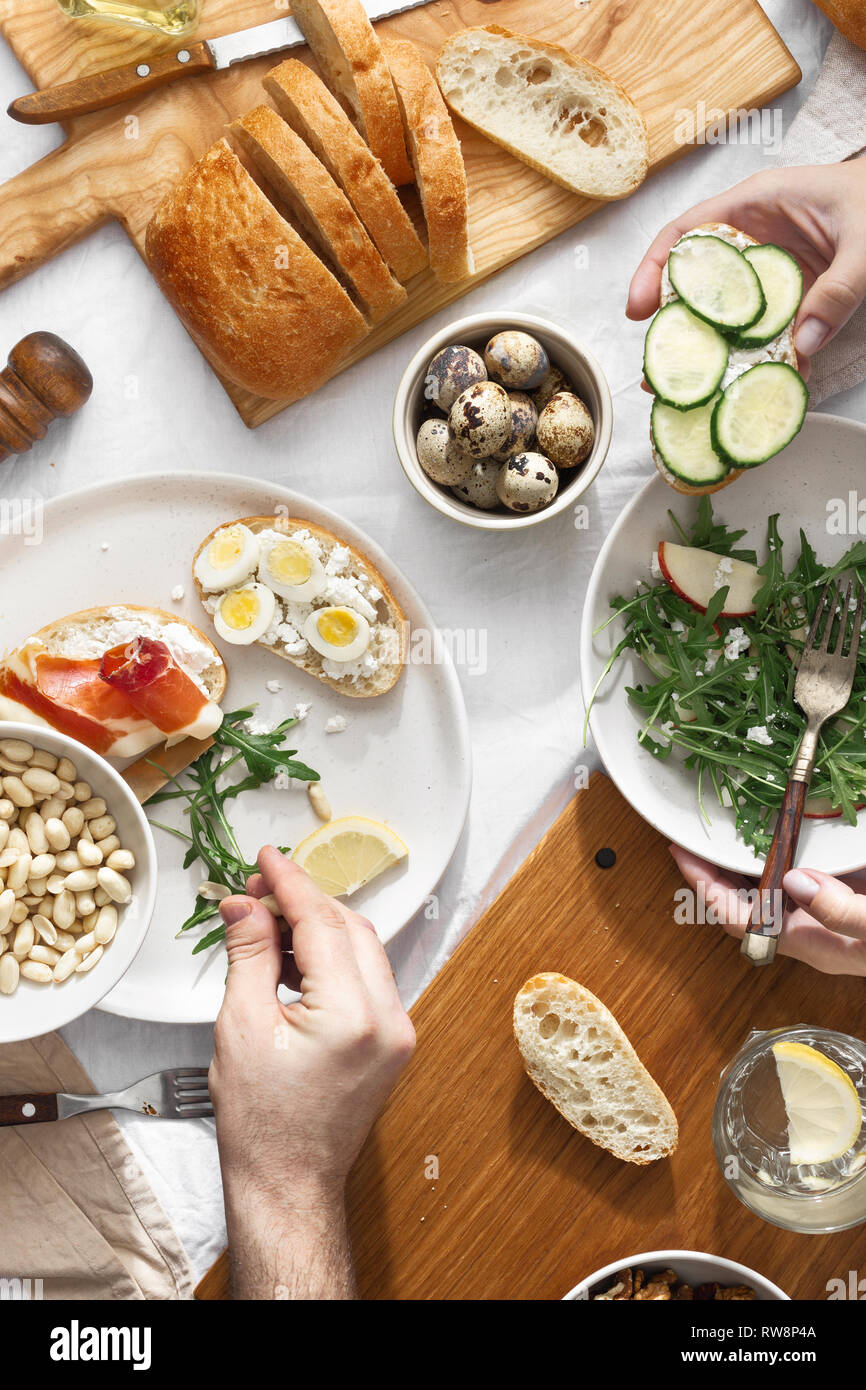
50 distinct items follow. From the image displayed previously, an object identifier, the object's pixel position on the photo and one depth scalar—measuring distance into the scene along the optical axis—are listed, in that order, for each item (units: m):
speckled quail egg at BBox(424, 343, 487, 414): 0.99
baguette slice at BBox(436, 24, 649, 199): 1.02
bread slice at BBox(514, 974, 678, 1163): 1.01
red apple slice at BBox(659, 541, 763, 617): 1.01
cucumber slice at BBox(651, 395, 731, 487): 0.97
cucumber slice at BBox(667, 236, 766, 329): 0.96
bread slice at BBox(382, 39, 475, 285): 0.99
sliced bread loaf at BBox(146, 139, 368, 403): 0.99
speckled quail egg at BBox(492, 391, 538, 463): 0.99
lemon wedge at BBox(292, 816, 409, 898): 1.03
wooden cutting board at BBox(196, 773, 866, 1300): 1.02
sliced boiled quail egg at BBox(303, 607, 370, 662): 1.01
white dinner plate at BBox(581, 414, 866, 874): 1.02
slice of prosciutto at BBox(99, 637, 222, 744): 0.99
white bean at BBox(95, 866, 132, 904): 0.96
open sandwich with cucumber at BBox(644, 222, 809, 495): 0.96
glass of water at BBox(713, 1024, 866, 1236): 0.98
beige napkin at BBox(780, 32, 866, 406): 1.03
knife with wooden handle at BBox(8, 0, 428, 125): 1.02
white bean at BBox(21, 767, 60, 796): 0.96
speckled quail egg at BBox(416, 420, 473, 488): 0.99
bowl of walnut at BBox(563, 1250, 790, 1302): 0.99
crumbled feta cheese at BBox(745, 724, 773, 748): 1.01
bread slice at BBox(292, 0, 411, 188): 0.98
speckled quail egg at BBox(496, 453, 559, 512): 0.99
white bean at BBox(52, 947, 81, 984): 0.96
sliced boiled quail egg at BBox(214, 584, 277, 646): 1.02
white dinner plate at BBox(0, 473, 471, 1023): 1.04
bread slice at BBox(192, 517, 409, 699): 1.02
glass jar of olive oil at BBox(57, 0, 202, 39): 1.02
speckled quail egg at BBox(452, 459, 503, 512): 1.01
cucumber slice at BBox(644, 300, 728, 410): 0.96
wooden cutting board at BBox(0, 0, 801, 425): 1.03
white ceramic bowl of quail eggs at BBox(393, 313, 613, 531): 0.99
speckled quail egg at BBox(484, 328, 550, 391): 0.99
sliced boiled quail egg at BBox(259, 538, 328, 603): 1.01
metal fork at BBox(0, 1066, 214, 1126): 1.03
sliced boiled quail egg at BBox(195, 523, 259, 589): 1.01
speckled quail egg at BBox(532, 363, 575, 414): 1.01
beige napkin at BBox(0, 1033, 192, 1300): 1.02
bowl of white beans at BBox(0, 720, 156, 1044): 0.95
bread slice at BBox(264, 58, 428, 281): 0.99
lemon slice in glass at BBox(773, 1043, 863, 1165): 0.98
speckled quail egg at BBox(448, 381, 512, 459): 0.97
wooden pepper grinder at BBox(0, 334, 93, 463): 1.02
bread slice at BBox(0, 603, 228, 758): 1.01
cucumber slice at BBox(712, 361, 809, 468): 0.96
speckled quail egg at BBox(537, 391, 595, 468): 0.99
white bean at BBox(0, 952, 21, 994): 0.96
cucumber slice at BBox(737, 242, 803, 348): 0.96
